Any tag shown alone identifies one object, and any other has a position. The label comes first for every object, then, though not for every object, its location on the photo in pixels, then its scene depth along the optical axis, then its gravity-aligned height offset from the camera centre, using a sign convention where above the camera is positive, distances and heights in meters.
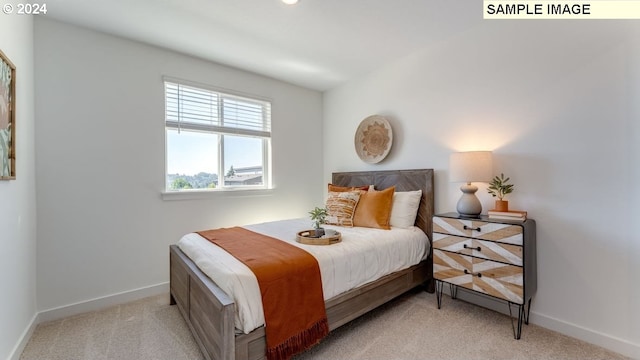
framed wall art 1.65 +0.40
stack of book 2.12 -0.30
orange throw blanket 1.56 -0.72
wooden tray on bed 2.14 -0.48
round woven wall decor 3.33 +0.50
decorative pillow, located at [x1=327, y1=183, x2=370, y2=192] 3.32 -0.12
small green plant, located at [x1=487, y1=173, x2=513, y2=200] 2.30 -0.08
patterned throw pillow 2.92 -0.32
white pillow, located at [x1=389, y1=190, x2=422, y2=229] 2.84 -0.34
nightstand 1.98 -0.64
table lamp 2.29 +0.04
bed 1.44 -0.86
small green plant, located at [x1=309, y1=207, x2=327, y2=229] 2.35 -0.32
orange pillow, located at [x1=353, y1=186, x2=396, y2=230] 2.78 -0.33
